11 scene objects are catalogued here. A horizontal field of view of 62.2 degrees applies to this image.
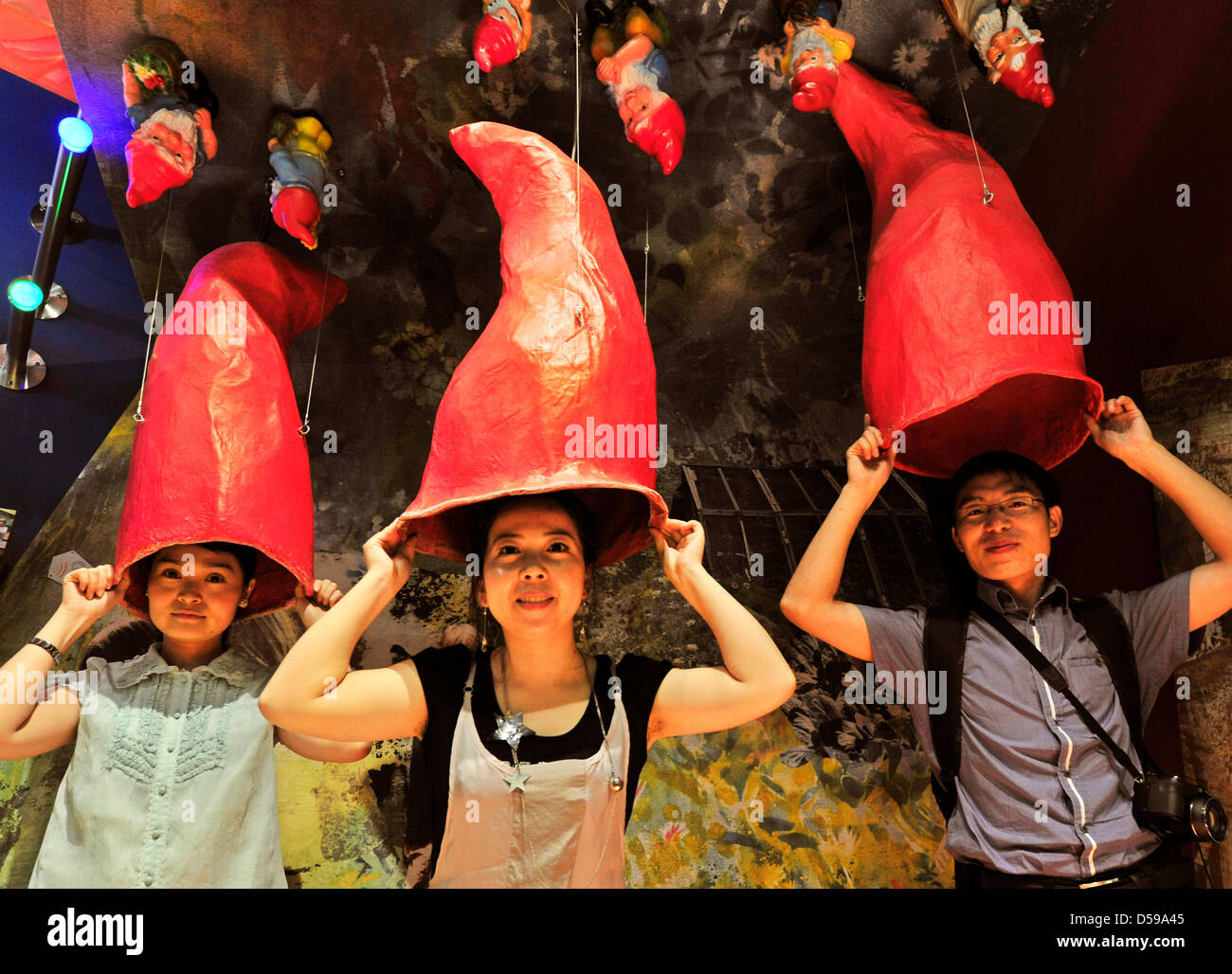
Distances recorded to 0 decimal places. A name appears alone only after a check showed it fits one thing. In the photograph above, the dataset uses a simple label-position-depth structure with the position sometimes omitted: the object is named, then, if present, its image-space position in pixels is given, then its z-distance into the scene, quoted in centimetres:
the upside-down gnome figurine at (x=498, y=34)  210
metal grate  245
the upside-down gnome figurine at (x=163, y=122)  223
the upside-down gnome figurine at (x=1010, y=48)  215
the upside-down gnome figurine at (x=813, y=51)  210
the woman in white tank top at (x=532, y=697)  177
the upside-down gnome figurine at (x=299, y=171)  234
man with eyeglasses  182
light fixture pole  238
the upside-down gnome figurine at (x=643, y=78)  215
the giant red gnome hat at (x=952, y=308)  195
